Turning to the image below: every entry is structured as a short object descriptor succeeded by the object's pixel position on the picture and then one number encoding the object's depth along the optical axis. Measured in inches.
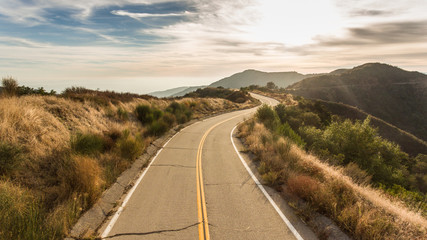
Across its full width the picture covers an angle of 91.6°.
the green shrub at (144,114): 737.6
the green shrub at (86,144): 346.0
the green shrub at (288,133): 572.1
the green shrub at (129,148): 413.4
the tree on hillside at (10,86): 439.9
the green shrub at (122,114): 638.7
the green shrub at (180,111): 965.2
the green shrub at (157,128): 660.1
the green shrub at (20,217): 165.8
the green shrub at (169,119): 839.7
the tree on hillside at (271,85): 5157.5
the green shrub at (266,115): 826.5
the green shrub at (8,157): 236.3
